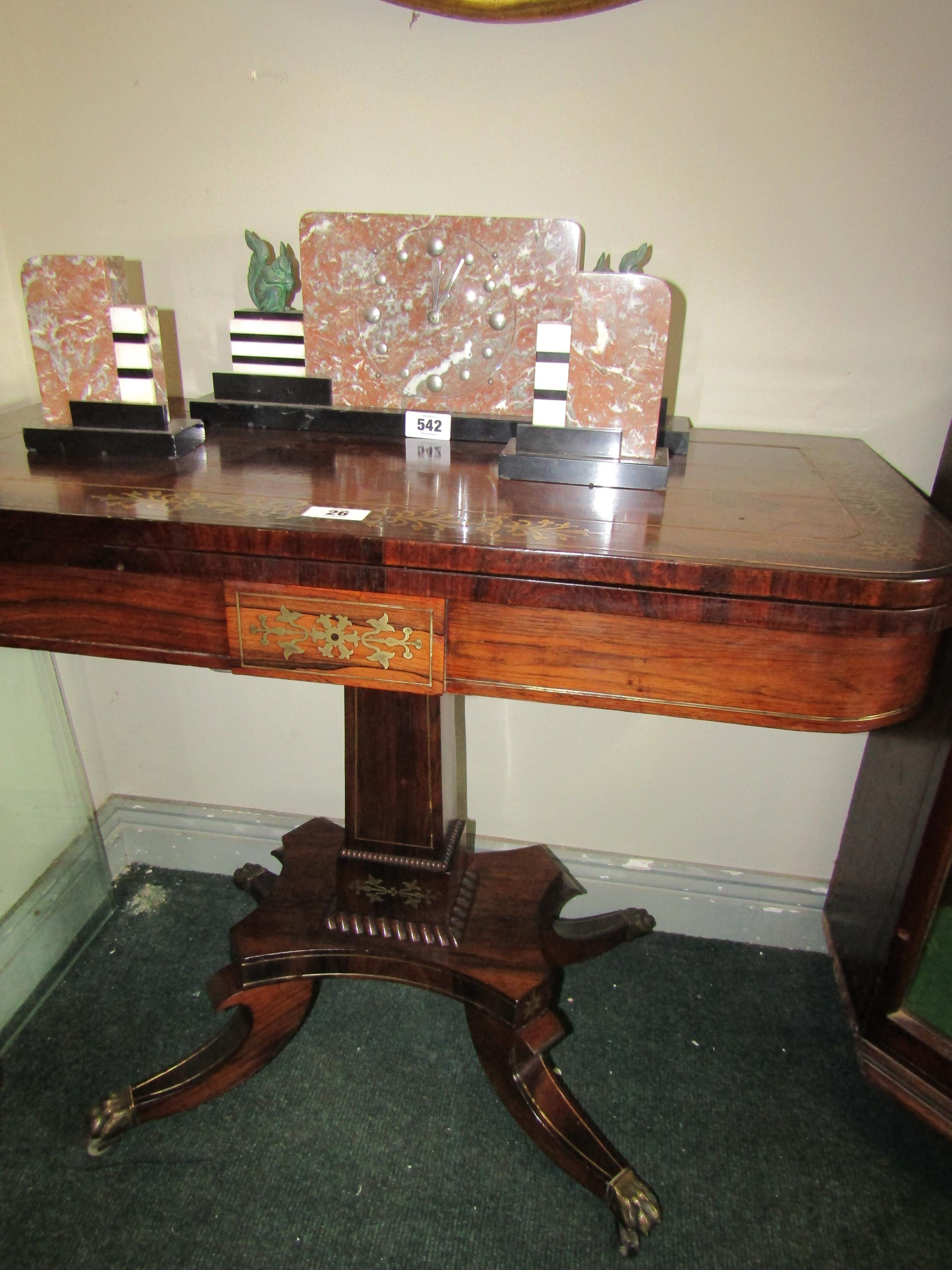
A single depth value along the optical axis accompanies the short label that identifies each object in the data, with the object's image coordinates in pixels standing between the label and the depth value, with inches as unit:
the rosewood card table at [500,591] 30.9
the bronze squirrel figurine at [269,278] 46.6
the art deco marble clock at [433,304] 44.8
